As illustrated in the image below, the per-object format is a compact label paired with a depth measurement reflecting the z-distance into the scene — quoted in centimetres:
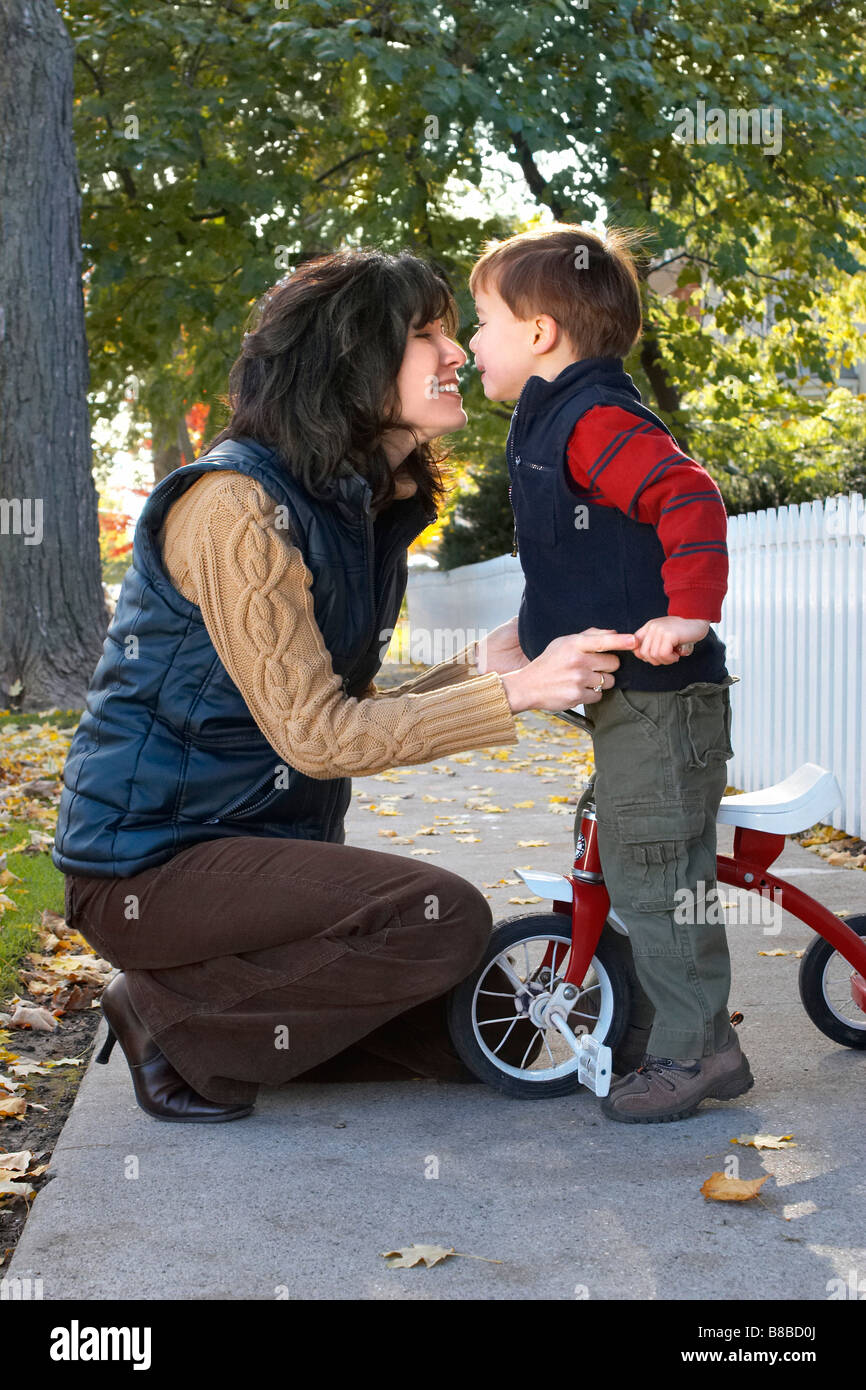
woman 288
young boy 291
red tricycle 313
